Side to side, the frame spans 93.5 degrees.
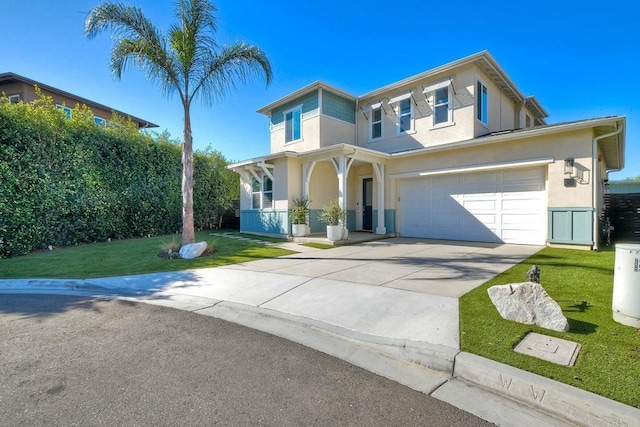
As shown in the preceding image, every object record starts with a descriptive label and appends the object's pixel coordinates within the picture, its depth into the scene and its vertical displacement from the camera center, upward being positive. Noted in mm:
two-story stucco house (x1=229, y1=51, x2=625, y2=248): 8852 +1670
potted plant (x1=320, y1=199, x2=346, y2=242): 10688 -446
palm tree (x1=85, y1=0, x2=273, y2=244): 8477 +4628
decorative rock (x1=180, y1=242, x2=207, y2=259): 8871 -1238
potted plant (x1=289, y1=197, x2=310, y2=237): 11961 -406
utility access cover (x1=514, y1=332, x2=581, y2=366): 2738 -1383
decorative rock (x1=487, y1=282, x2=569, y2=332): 3371 -1178
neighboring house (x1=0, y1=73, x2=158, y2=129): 17172 +7176
